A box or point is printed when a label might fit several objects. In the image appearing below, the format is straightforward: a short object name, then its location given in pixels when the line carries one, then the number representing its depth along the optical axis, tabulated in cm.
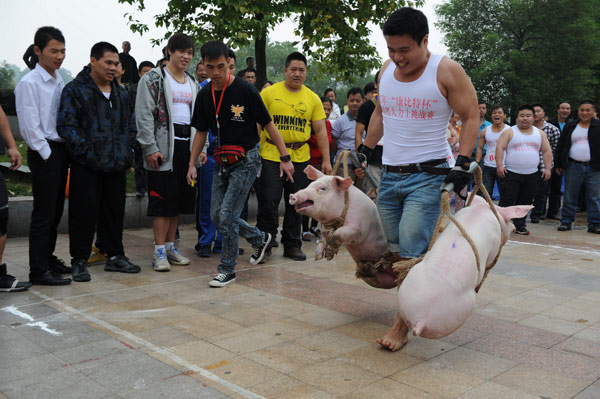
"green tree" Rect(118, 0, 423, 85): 1387
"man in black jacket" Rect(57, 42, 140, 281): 545
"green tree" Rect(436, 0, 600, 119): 3644
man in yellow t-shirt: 660
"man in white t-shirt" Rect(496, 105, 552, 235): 941
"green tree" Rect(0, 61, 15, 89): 4538
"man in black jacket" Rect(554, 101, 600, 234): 975
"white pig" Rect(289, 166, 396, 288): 394
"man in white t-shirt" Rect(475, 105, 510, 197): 1017
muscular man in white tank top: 362
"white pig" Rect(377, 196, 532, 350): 323
